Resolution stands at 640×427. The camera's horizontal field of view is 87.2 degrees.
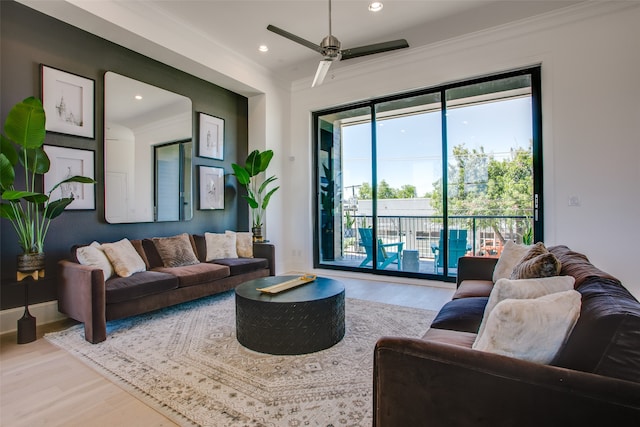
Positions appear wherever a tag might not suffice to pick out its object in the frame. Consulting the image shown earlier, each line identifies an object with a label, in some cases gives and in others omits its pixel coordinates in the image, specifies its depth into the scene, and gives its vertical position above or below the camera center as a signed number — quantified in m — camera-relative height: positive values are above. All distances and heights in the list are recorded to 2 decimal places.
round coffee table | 2.57 -0.83
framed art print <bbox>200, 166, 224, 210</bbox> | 5.19 +0.44
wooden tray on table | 2.84 -0.63
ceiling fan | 3.13 +1.60
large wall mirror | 4.02 +0.83
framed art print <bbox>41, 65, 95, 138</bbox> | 3.47 +1.23
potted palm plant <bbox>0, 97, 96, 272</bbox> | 2.85 +0.36
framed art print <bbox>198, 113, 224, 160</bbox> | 5.18 +1.25
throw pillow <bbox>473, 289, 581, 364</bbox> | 1.13 -0.39
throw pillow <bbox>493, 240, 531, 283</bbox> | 2.67 -0.37
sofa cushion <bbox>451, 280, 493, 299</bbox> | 2.62 -0.62
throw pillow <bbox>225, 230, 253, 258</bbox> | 4.95 -0.44
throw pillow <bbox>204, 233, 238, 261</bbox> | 4.68 -0.43
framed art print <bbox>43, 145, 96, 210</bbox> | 3.49 +0.47
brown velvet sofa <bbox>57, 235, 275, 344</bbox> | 2.91 -0.72
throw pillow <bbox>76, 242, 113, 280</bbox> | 3.28 -0.41
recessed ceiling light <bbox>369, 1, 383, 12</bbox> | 3.68 +2.32
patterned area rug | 1.89 -1.09
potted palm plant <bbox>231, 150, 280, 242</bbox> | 5.35 +0.58
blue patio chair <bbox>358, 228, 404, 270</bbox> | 5.57 -0.63
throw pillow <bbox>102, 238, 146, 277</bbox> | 3.47 -0.45
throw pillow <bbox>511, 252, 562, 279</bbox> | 1.78 -0.29
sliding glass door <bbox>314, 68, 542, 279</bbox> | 4.42 +0.56
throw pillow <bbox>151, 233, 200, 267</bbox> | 4.15 -0.44
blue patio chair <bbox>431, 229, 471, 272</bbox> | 4.89 -0.46
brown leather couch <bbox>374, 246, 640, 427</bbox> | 0.97 -0.53
